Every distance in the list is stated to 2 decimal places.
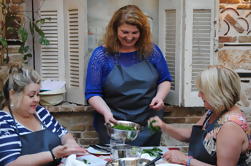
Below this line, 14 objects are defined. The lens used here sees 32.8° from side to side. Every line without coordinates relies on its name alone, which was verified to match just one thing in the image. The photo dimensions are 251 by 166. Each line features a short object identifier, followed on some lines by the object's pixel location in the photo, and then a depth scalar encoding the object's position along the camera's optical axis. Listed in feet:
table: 7.86
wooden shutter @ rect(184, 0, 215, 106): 12.35
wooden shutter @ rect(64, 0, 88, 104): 12.43
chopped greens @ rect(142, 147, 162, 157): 8.36
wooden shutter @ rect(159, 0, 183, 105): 12.51
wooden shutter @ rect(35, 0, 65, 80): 12.71
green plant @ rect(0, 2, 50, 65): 12.17
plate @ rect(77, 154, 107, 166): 7.86
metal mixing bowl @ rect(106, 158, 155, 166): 7.39
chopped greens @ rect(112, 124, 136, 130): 8.53
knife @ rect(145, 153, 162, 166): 7.37
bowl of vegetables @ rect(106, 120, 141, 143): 8.38
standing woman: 10.77
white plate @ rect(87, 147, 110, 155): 8.53
